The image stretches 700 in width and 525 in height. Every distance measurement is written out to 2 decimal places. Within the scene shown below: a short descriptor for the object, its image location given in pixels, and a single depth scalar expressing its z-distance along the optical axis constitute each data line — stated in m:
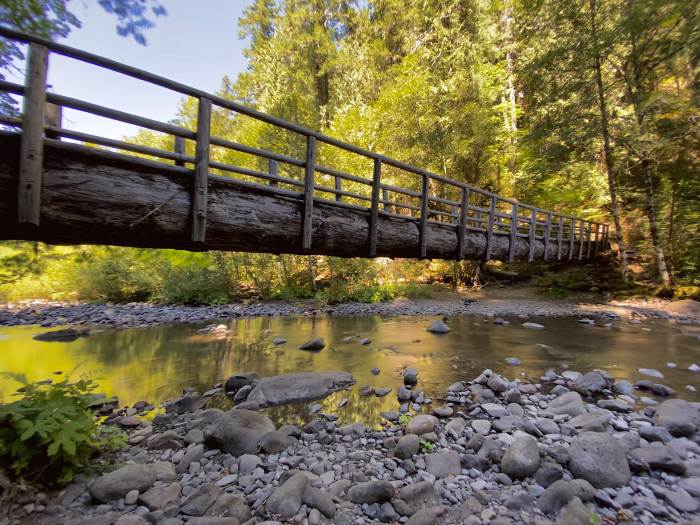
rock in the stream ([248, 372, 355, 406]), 5.17
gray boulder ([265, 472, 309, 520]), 2.69
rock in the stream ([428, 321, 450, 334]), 9.70
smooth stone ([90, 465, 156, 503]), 2.85
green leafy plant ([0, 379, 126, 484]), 2.72
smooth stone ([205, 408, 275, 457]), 3.71
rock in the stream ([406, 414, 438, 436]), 3.95
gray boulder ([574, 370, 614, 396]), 5.13
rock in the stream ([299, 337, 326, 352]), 8.16
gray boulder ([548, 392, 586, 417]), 4.36
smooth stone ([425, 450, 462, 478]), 3.20
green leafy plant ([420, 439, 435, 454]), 3.60
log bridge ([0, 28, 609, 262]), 2.16
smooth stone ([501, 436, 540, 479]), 3.09
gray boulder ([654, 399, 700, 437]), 3.79
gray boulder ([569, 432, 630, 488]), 2.92
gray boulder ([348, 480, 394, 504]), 2.81
